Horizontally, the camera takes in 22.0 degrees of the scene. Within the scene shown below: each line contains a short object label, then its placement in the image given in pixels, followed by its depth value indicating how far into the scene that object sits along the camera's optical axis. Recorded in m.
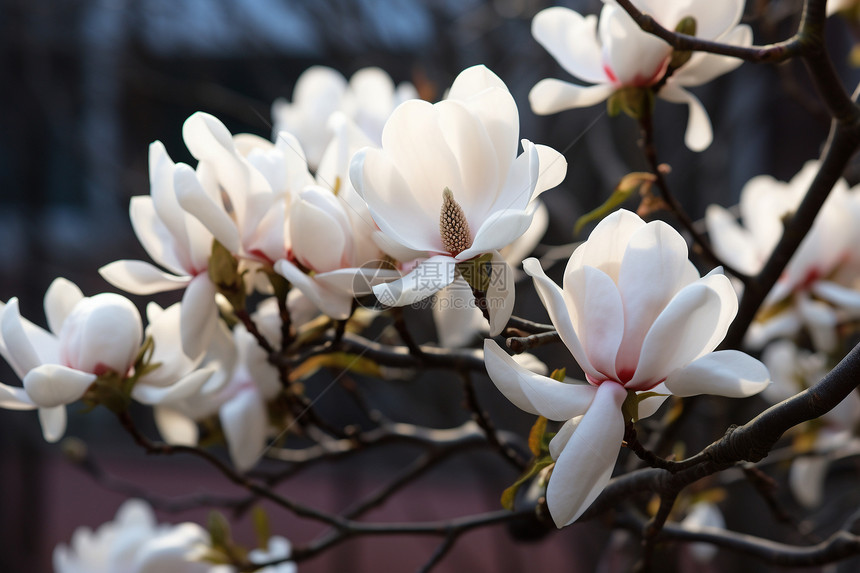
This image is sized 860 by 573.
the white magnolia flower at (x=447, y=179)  0.99
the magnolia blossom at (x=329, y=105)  1.45
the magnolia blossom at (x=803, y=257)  1.23
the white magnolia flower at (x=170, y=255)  1.07
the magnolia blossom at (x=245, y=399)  1.14
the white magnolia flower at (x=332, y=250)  1.03
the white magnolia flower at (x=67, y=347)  1.05
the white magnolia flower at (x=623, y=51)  1.10
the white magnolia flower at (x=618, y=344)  0.95
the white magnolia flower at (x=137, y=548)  1.32
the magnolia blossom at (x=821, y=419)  1.34
